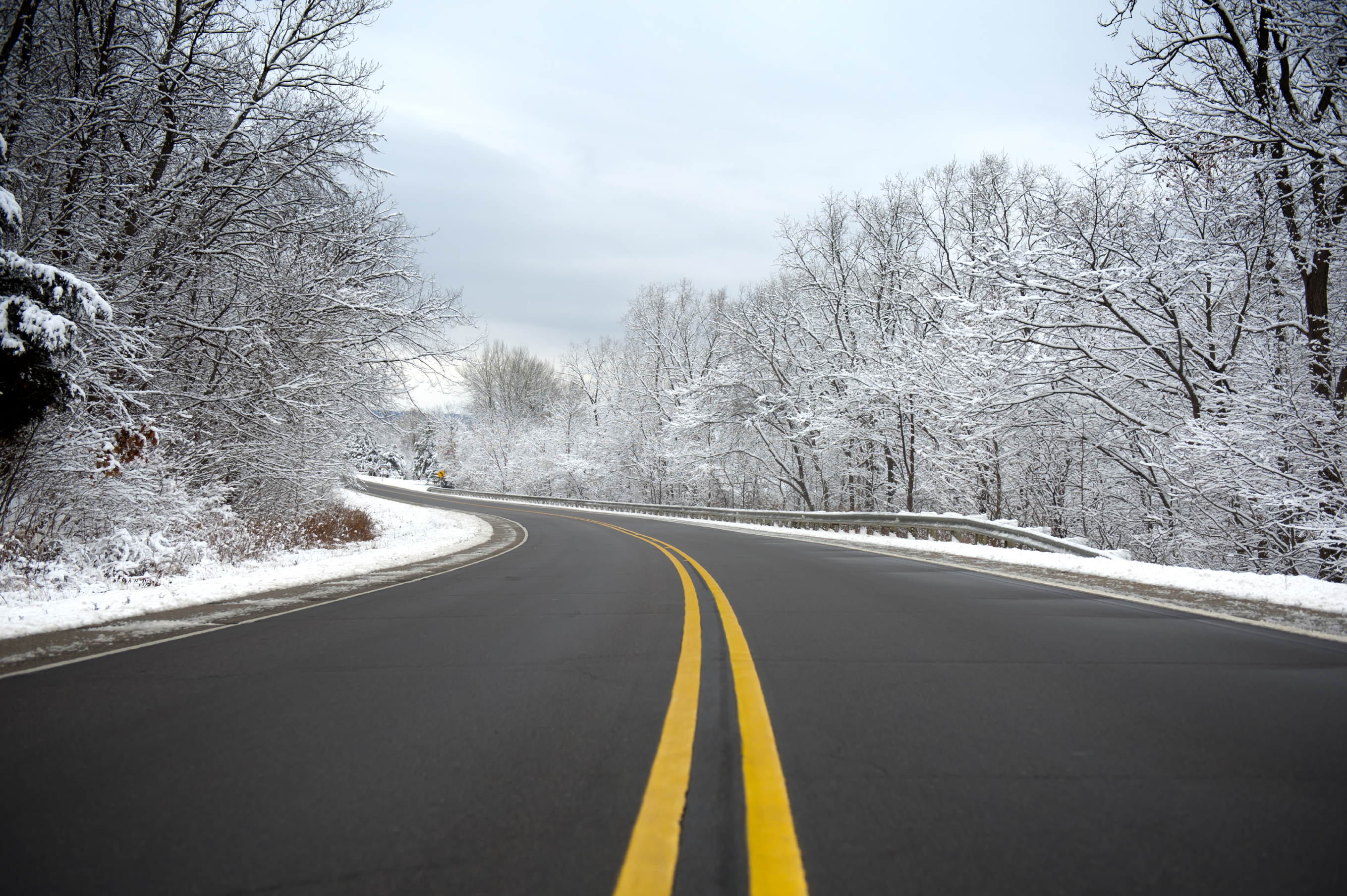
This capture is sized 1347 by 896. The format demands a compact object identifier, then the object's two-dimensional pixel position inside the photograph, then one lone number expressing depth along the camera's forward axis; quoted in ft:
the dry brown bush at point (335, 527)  48.96
